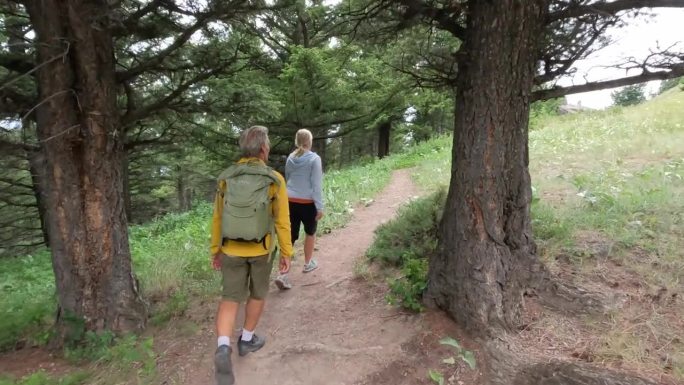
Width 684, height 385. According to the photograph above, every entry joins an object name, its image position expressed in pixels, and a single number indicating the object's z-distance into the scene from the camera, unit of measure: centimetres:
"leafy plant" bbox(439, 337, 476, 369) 335
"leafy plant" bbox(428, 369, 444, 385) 324
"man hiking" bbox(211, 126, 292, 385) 335
